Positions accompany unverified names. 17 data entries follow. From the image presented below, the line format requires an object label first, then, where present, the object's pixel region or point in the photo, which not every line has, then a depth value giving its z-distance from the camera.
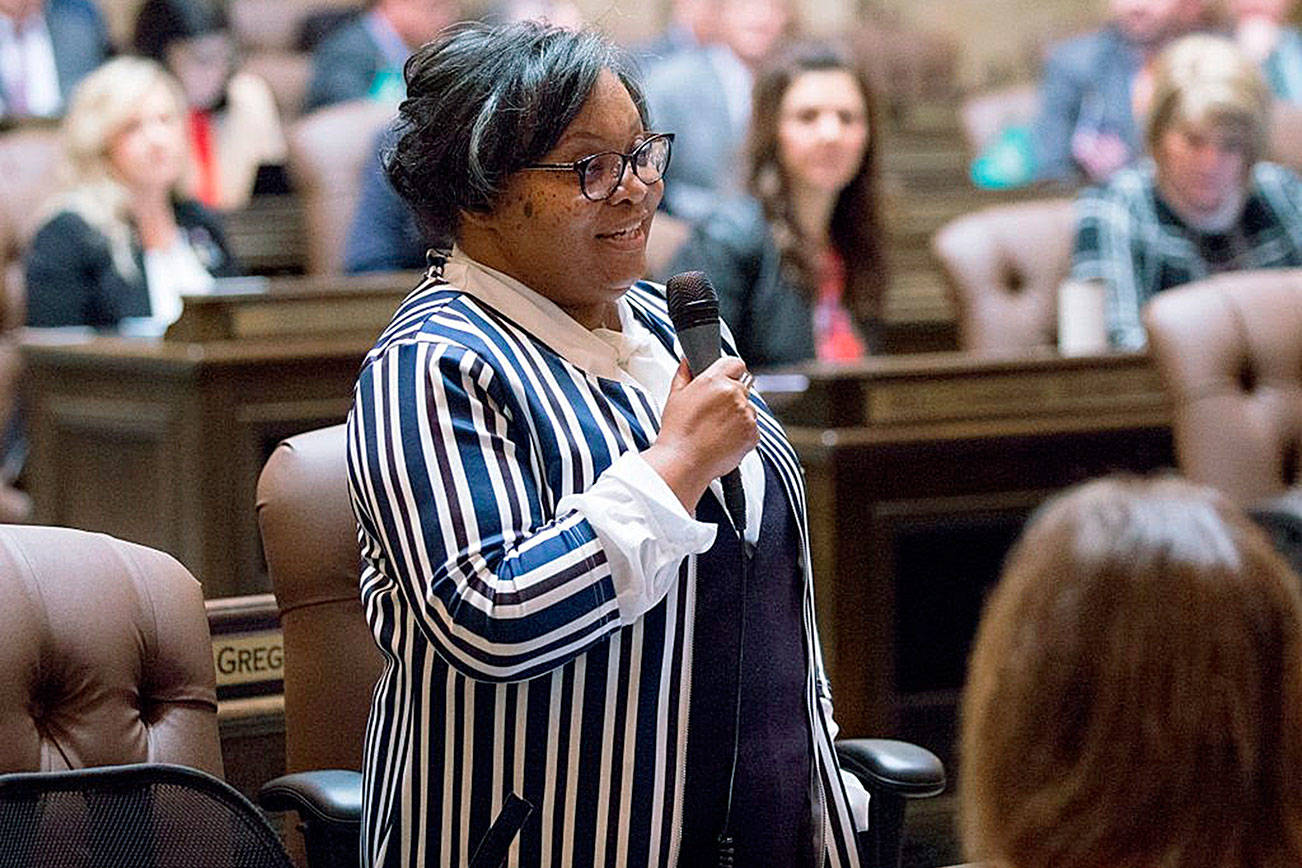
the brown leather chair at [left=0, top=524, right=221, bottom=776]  3.60
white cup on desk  7.93
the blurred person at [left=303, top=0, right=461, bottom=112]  11.23
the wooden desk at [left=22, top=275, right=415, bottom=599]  7.58
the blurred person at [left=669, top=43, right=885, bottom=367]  7.28
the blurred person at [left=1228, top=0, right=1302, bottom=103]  12.84
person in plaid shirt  8.29
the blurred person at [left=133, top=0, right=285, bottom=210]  10.61
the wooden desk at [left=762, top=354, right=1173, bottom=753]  6.83
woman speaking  3.05
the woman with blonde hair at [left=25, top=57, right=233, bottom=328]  8.87
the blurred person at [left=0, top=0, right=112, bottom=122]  11.08
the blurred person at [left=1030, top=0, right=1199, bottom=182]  12.02
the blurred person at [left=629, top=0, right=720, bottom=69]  11.79
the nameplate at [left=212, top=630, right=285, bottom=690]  4.57
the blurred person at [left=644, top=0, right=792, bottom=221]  10.28
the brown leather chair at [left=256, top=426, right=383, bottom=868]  4.13
